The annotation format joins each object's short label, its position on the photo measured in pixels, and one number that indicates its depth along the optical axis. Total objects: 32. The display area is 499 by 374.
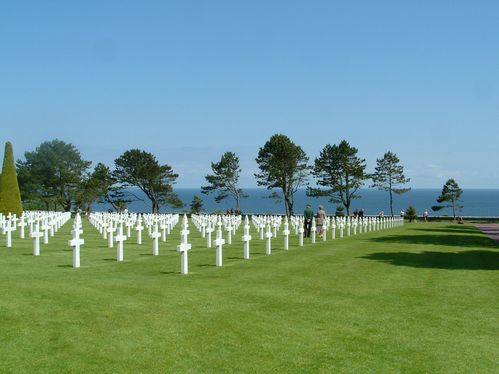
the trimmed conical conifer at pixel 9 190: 42.53
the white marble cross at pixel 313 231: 27.20
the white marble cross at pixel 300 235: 25.10
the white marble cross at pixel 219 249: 15.34
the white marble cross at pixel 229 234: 21.49
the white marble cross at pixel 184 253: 13.73
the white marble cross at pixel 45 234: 22.02
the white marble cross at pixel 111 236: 19.72
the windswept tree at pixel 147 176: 80.81
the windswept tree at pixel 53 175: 79.69
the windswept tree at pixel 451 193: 90.69
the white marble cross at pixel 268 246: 20.20
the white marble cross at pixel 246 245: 17.97
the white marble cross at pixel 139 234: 23.11
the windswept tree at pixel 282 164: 82.38
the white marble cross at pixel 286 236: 22.58
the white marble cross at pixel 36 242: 16.88
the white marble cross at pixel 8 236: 19.95
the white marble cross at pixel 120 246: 15.98
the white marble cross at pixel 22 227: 24.55
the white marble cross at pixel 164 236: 25.50
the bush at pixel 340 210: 78.28
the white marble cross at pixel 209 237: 22.42
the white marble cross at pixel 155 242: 18.00
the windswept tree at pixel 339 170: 85.44
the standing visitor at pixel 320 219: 31.73
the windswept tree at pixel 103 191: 79.25
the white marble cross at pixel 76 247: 14.30
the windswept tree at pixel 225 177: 85.50
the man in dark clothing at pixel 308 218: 31.17
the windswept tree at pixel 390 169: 97.50
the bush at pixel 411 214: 78.12
